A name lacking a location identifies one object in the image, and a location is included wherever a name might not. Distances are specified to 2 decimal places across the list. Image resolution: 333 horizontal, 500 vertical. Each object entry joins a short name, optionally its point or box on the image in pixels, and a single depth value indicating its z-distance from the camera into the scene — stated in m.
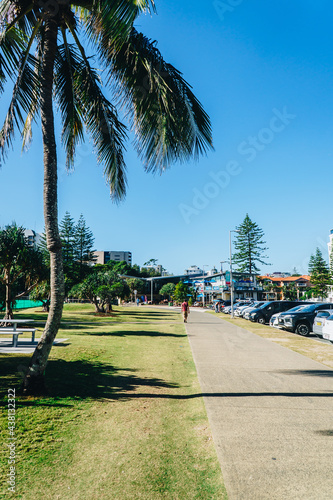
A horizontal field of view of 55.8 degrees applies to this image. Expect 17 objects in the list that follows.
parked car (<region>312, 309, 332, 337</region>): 13.36
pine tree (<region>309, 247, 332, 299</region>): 66.19
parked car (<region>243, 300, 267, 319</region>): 25.48
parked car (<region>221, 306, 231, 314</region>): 36.28
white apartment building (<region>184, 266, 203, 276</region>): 118.65
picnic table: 8.80
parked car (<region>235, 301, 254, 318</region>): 30.03
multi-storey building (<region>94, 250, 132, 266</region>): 171.75
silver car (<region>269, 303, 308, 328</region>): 17.80
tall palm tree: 5.20
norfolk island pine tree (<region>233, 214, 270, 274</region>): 68.88
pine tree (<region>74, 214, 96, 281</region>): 52.17
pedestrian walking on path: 21.62
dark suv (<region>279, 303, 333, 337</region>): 15.98
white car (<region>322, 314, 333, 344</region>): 11.77
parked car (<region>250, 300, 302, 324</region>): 22.66
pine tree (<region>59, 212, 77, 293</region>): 40.72
